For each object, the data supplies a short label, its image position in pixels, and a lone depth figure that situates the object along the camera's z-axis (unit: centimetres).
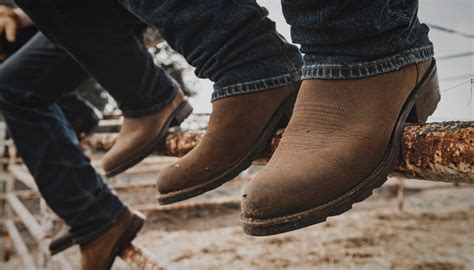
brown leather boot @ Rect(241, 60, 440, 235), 54
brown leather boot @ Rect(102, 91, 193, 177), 101
